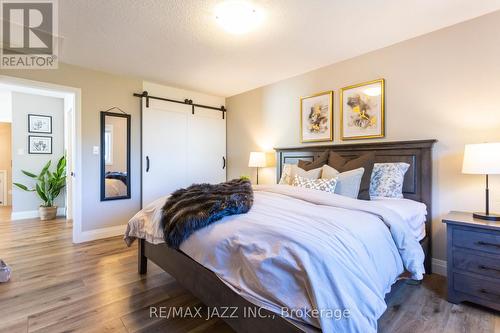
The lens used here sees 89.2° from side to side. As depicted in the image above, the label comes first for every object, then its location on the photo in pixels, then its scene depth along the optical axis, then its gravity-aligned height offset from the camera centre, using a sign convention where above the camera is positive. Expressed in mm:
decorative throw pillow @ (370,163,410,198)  2523 -160
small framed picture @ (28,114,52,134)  4816 +783
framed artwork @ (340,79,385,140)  2883 +647
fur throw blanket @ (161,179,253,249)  1637 -310
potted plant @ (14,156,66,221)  4707 -420
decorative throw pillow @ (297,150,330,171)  2997 +22
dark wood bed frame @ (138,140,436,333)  1261 -685
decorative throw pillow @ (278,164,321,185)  2785 -97
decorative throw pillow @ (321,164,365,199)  2385 -165
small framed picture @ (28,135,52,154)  4832 +381
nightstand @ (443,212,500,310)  1787 -704
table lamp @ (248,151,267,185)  3996 +73
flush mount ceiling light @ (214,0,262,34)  2098 +1314
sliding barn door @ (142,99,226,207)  4023 +292
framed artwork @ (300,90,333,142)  3359 +656
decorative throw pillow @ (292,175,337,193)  2418 -189
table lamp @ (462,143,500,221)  1850 +32
